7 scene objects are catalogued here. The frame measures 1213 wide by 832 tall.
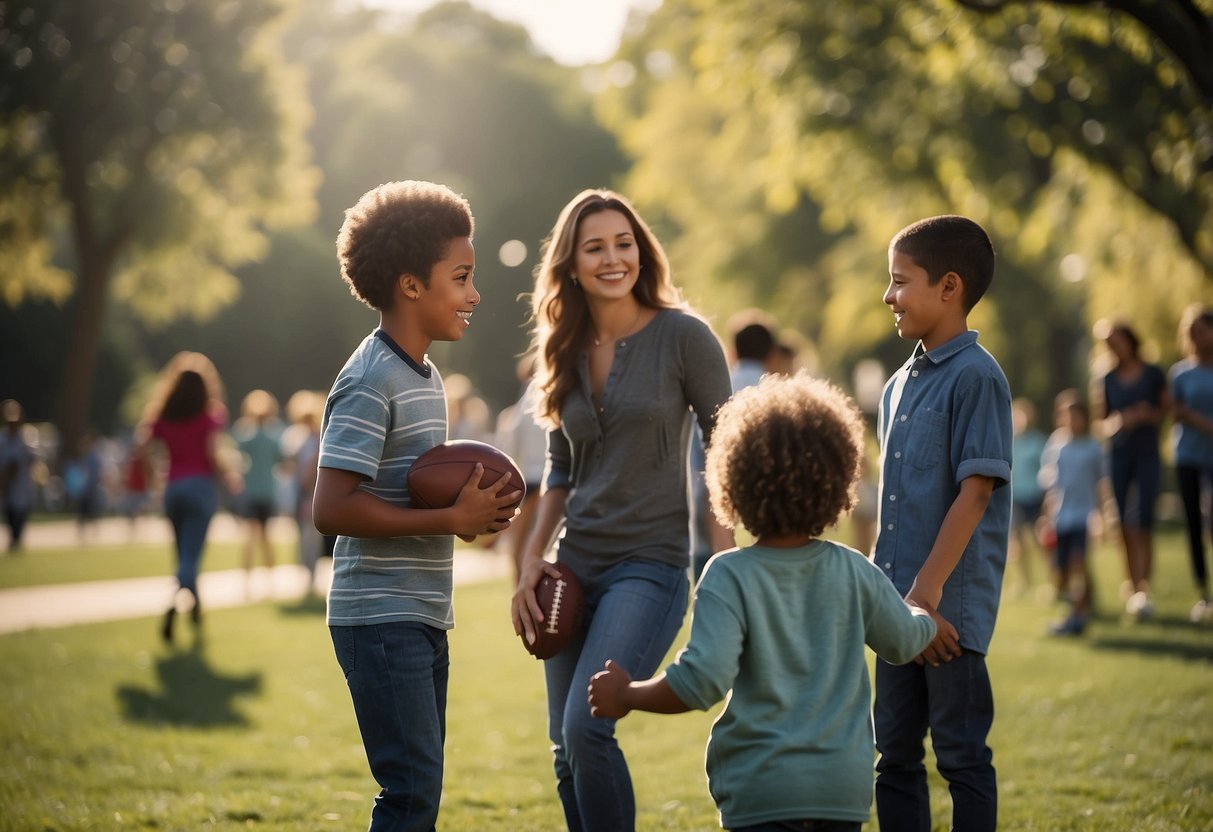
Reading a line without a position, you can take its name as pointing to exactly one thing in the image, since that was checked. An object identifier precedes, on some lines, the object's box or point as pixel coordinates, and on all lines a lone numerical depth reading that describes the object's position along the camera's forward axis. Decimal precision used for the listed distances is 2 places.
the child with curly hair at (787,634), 3.39
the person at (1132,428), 11.74
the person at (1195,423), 11.39
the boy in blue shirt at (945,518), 4.26
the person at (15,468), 21.66
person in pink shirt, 12.12
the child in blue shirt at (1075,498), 11.98
